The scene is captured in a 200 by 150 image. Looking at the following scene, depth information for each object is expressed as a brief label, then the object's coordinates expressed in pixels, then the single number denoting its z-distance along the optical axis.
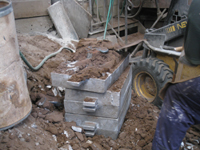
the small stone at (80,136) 2.76
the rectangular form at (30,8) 5.14
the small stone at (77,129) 2.85
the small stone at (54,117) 2.92
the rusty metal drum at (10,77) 2.19
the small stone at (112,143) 2.81
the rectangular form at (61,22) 5.57
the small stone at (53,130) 2.69
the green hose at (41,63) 3.63
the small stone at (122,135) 2.95
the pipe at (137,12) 7.06
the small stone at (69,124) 2.90
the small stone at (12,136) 2.34
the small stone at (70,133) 2.74
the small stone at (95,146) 2.67
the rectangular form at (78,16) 5.93
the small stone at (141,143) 2.86
